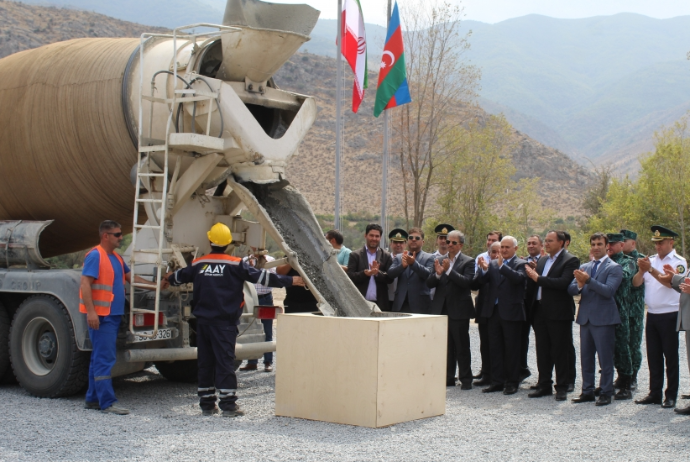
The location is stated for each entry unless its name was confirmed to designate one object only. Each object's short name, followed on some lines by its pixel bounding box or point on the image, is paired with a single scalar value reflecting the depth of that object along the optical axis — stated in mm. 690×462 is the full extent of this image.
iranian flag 14953
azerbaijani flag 15750
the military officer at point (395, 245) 9562
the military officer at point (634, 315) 8828
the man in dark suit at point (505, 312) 8742
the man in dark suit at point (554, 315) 8312
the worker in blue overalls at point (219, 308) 7125
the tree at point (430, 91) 22719
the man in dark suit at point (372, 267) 9289
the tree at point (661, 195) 21719
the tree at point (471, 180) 24688
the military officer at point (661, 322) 7875
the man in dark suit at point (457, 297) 9023
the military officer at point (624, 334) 8445
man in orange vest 7211
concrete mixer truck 7676
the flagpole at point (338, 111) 14375
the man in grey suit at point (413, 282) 9266
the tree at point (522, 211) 25297
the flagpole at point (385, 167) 15555
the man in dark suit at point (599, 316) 8031
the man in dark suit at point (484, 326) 9125
